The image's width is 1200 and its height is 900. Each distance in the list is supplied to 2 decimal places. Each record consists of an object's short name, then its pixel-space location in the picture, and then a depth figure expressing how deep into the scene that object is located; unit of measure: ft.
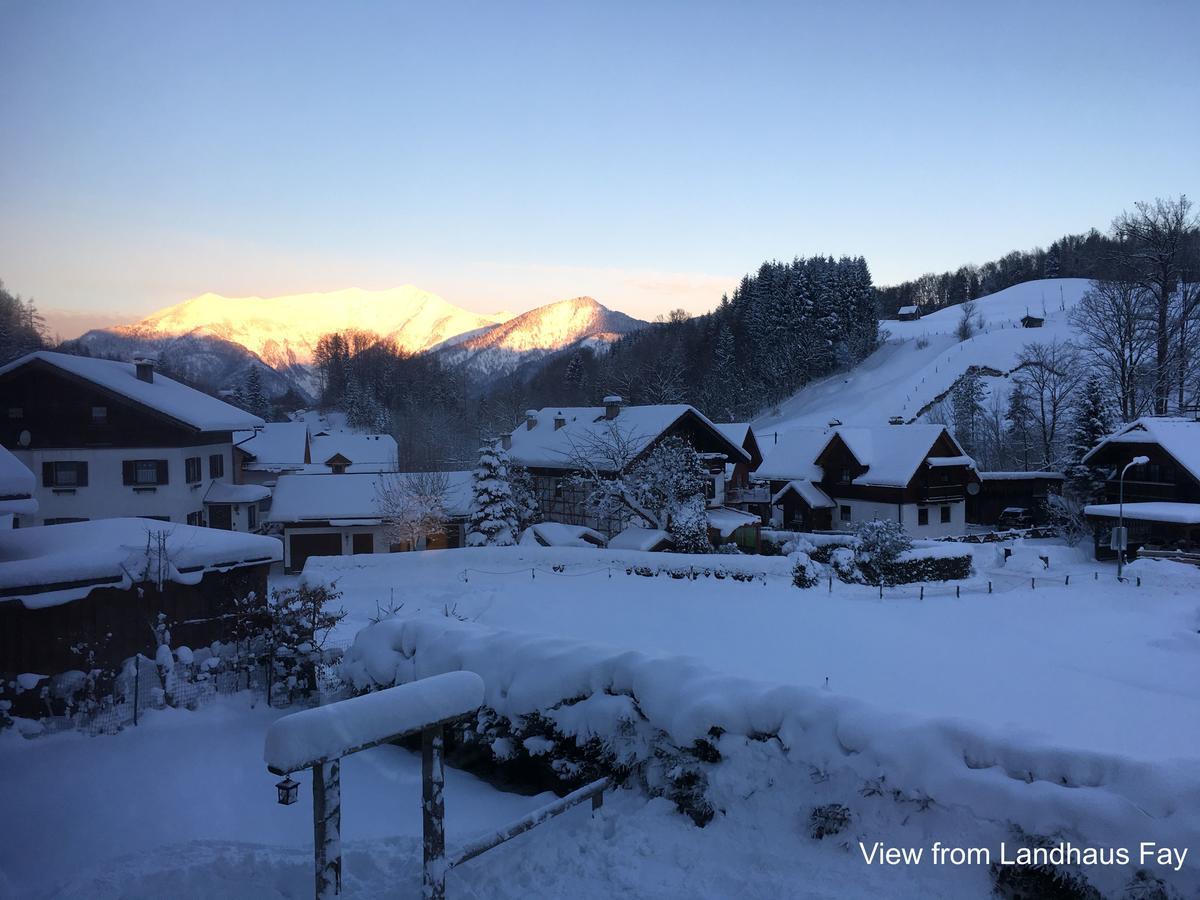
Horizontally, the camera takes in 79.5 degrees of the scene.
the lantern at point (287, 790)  13.23
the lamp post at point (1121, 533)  78.38
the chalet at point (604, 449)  103.96
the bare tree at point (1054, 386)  150.93
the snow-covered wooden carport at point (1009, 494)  133.69
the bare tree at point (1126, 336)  127.44
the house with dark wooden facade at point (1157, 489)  92.94
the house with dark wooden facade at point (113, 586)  29.40
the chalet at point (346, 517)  92.17
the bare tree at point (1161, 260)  122.62
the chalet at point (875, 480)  118.32
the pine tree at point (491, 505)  91.91
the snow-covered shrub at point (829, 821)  15.90
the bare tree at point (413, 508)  93.56
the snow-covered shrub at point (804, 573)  76.28
